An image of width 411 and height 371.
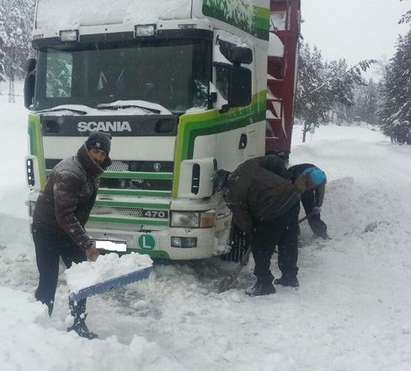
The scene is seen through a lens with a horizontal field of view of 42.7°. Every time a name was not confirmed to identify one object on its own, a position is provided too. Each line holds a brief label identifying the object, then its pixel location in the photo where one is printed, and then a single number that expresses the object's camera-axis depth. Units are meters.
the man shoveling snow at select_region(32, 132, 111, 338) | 4.17
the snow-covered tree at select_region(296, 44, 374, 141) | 22.52
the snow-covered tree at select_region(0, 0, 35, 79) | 48.38
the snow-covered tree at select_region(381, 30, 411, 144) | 39.84
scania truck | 5.60
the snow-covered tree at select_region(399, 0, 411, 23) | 20.19
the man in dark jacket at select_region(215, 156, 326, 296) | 5.57
